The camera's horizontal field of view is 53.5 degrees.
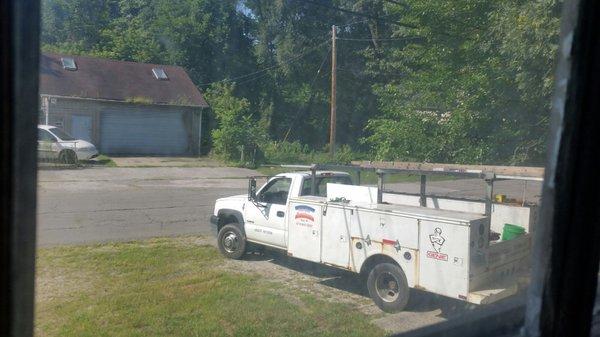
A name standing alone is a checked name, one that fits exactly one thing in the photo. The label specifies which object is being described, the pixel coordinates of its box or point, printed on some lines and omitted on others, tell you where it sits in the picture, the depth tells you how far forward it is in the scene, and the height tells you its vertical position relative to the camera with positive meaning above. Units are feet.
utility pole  63.50 +4.83
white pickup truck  21.13 -3.78
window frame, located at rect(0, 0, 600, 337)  4.65 -0.42
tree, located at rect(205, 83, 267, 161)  77.61 +1.54
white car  42.18 -1.65
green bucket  23.22 -3.26
